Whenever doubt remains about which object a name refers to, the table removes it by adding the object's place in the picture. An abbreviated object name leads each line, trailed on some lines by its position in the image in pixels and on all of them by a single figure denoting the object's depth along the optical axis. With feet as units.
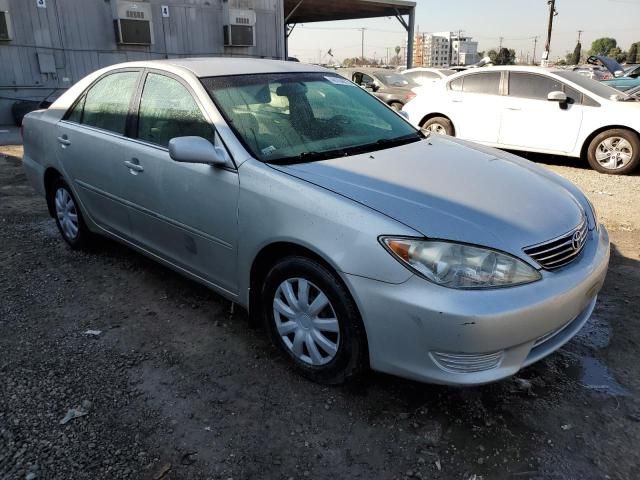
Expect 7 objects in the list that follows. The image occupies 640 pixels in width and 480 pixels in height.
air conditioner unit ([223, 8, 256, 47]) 51.42
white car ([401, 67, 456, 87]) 43.96
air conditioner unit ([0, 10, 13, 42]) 38.60
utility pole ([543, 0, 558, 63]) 122.57
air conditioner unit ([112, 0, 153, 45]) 44.19
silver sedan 7.21
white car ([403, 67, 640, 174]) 23.38
